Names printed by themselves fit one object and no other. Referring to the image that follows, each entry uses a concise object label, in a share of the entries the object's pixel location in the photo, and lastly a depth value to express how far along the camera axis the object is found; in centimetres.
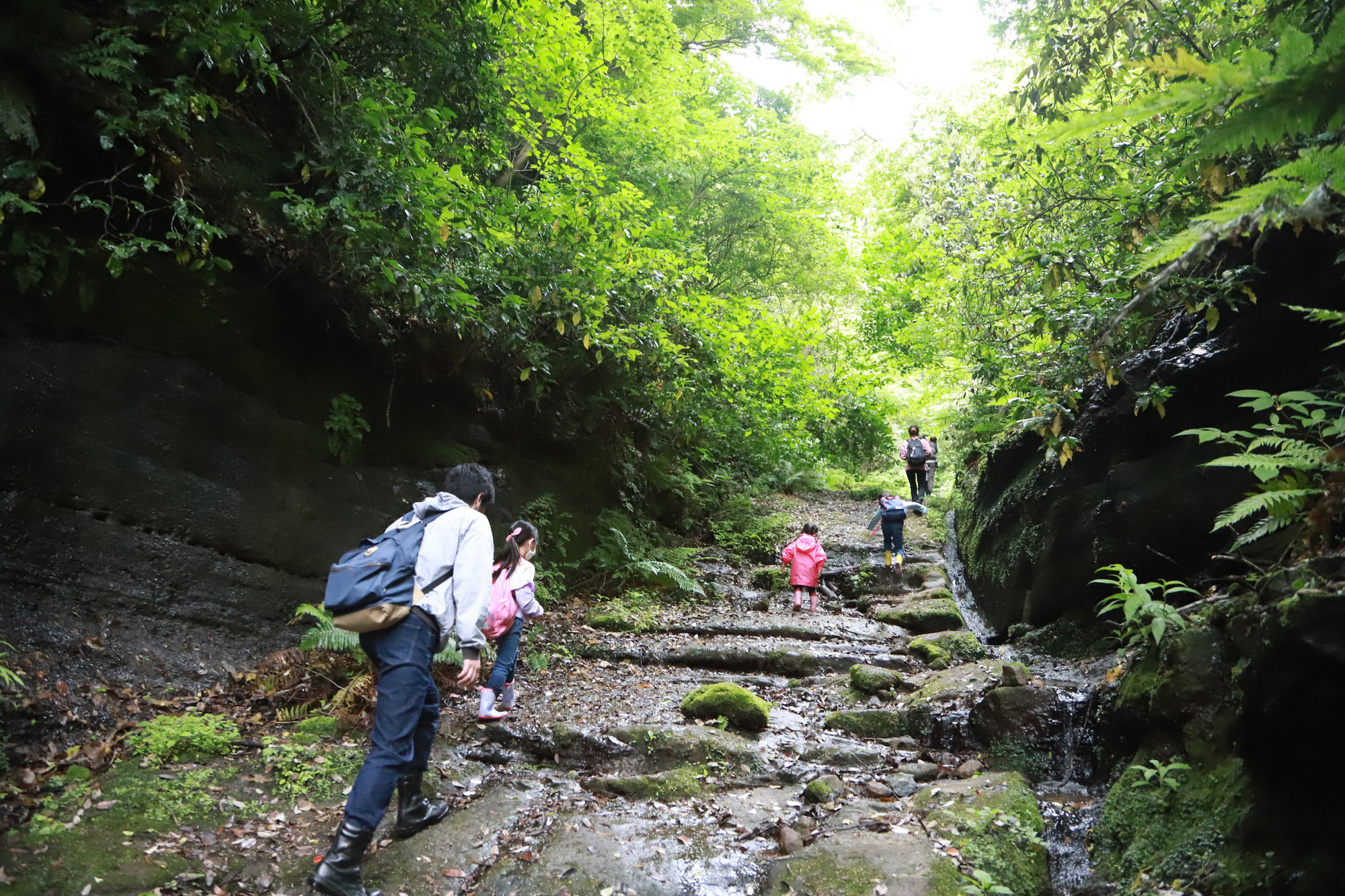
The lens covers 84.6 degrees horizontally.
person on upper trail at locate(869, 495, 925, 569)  1297
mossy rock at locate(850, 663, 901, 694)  790
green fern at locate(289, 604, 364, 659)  602
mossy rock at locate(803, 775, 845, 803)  534
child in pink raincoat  1180
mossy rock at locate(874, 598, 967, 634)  1076
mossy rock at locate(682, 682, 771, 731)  680
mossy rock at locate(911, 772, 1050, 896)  440
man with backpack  373
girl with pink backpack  643
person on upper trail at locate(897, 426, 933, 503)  1688
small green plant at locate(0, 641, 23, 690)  428
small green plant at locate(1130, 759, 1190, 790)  468
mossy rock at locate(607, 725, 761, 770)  604
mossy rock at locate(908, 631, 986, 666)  895
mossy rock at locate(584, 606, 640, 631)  979
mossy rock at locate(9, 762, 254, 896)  349
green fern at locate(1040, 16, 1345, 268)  117
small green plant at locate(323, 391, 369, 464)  759
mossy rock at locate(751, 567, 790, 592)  1285
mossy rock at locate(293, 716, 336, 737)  550
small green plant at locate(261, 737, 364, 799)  472
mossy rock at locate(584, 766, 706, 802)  545
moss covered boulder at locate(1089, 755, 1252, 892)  401
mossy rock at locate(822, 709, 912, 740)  691
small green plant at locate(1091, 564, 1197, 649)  534
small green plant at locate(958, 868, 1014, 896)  404
